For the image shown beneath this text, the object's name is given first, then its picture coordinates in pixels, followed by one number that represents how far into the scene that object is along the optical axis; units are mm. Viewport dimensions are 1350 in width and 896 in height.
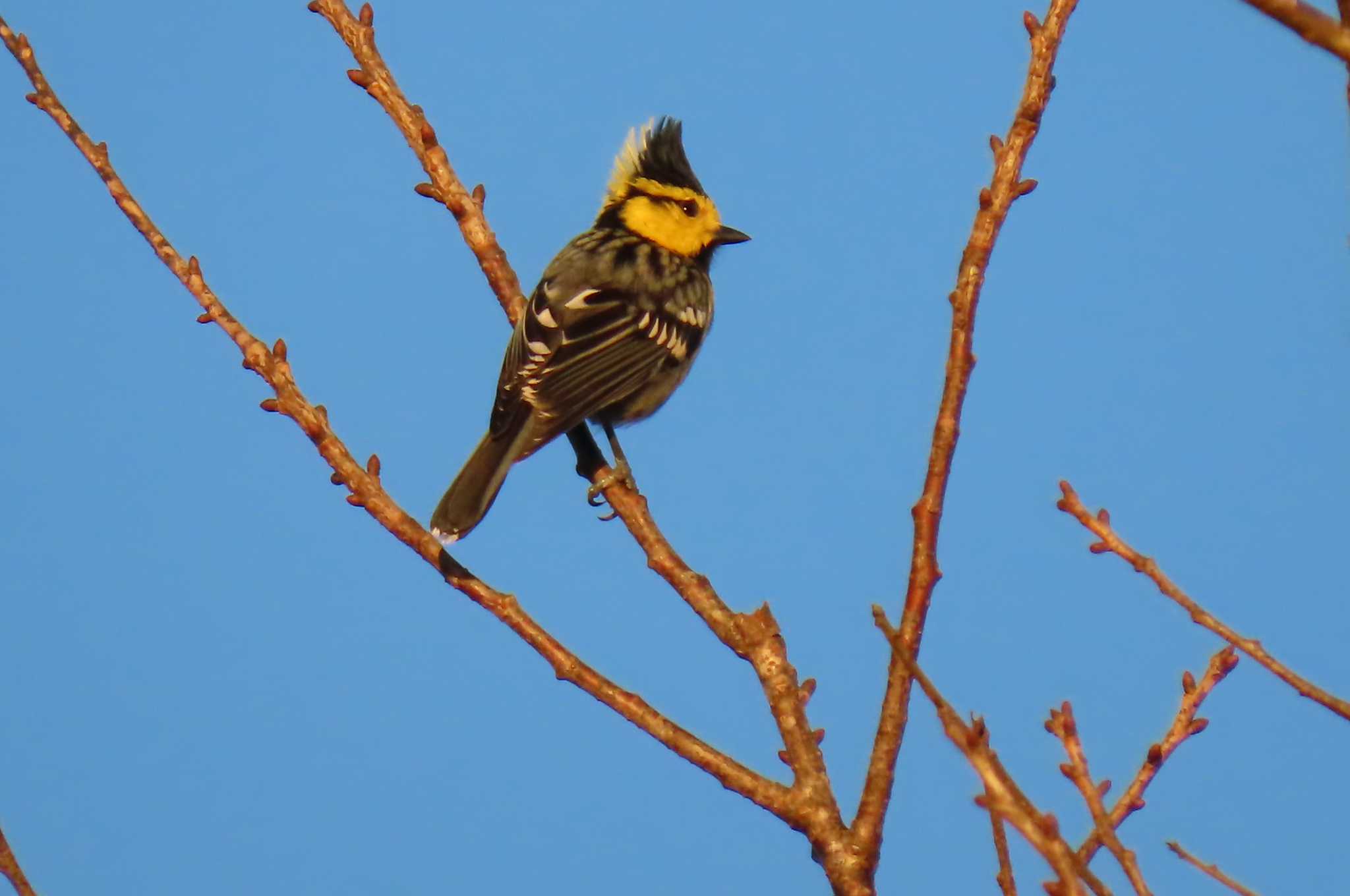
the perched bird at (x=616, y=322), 8008
